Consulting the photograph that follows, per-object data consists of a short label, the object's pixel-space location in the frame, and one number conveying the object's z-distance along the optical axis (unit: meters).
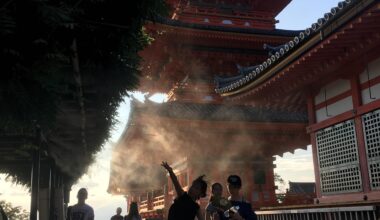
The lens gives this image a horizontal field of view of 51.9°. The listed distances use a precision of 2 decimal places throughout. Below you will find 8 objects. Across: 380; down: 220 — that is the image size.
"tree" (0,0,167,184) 2.28
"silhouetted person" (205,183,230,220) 3.87
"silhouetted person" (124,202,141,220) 8.56
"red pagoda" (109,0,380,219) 6.83
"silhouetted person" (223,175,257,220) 4.02
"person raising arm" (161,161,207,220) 4.16
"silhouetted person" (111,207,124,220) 9.10
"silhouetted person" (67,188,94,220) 7.33
